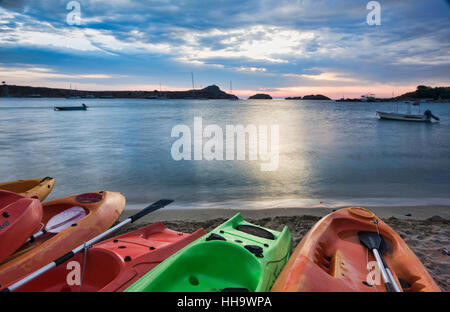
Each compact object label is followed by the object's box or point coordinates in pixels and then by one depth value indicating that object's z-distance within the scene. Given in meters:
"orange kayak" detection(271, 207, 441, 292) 2.29
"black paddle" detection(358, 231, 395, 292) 2.79
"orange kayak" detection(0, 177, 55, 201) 5.50
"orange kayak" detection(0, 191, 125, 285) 3.22
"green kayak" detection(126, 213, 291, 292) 2.50
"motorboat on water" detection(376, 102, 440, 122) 30.94
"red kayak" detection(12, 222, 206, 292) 2.62
